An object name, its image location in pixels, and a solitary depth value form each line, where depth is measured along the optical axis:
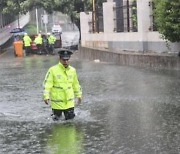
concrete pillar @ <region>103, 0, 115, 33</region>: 28.06
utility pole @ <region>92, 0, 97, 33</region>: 31.96
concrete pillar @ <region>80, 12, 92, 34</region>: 34.41
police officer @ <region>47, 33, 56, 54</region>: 36.53
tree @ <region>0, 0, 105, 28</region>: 38.62
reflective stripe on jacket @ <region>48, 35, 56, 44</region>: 36.78
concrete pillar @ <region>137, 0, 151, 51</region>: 23.25
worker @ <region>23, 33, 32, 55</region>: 36.16
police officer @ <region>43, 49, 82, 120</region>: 9.71
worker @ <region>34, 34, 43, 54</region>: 36.19
